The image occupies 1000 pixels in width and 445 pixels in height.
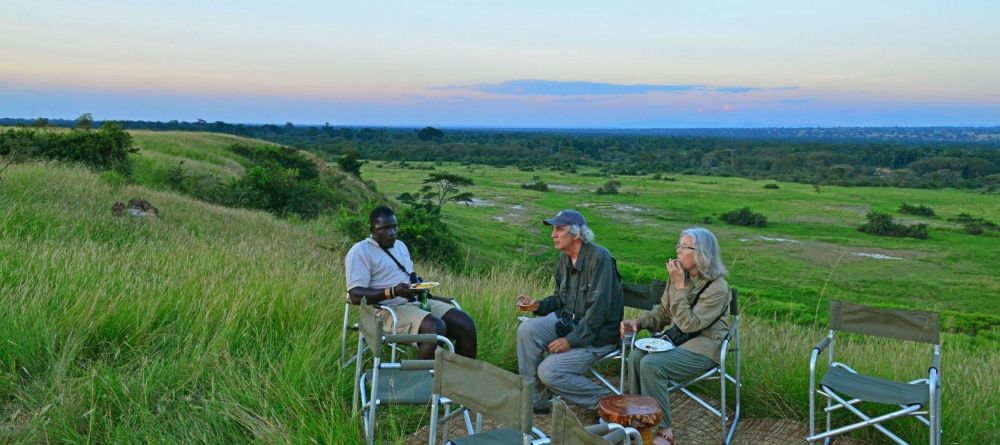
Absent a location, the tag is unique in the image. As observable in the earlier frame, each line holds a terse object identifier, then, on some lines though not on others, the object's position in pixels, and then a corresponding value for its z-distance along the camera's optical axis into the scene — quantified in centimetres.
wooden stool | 336
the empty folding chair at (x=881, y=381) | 391
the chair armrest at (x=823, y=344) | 437
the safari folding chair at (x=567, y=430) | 247
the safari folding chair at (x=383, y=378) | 372
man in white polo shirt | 514
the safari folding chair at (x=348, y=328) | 487
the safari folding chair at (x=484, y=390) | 274
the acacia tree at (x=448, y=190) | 3794
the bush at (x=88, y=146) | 2203
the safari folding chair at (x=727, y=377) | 442
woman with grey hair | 448
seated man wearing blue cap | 479
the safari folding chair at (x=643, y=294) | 538
